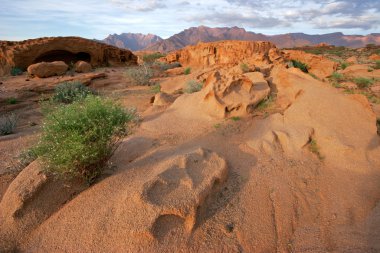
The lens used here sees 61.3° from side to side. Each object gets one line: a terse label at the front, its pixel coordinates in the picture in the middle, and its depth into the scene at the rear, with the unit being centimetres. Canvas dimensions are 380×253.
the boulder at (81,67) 1409
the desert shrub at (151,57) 2326
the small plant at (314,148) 447
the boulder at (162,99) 700
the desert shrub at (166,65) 1573
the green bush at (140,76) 1143
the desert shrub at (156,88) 966
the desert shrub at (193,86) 782
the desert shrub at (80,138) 347
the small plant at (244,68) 726
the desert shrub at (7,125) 641
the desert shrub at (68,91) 937
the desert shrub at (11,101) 942
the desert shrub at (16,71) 1415
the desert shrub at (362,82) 801
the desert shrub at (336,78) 778
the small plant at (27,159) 438
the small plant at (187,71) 1389
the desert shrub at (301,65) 923
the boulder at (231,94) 550
